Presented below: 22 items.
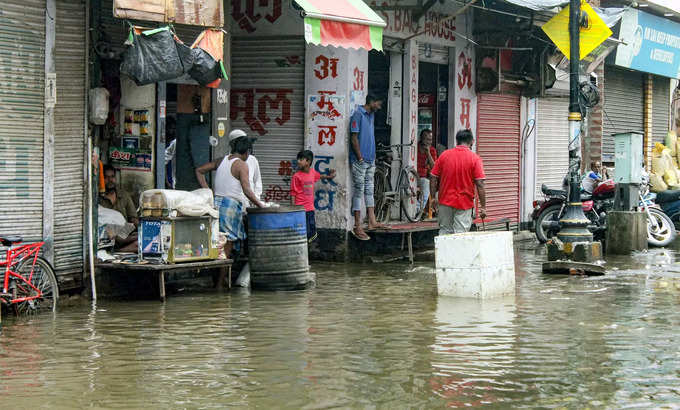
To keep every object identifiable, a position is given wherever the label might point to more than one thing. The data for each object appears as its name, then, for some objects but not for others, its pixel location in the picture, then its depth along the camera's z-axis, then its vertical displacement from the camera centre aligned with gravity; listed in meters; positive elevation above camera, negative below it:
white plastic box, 11.23 -0.83
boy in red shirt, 13.84 +0.03
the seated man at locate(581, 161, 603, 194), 18.11 +0.11
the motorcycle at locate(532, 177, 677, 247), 17.78 -0.44
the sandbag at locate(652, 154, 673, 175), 21.98 +0.52
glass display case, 11.33 -0.58
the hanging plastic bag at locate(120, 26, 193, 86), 10.77 +1.31
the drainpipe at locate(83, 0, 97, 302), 11.15 +0.24
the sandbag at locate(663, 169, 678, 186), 21.95 +0.23
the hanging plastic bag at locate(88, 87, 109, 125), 11.19 +0.84
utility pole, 14.40 +0.28
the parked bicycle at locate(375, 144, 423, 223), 16.87 -0.01
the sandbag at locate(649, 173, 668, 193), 21.70 +0.10
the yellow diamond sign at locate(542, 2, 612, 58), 15.25 +2.37
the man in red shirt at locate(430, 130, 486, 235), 12.91 +0.06
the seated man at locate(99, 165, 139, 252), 12.05 -0.22
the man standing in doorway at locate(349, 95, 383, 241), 15.11 +0.40
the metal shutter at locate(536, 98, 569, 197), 21.66 +0.97
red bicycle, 9.79 -0.92
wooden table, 11.16 -0.88
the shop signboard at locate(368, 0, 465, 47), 16.28 +2.68
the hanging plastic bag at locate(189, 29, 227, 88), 11.20 +1.35
